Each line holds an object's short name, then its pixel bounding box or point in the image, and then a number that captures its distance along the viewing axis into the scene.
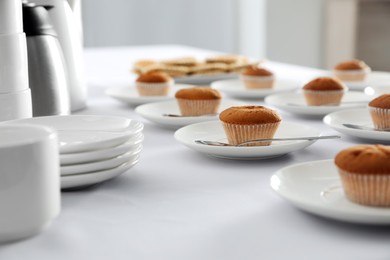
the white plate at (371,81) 1.62
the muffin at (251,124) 1.05
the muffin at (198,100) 1.26
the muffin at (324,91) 1.36
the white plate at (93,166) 0.89
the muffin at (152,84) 1.49
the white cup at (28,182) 0.75
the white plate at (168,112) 1.23
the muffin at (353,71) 1.67
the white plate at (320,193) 0.79
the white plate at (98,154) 0.89
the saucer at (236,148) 1.02
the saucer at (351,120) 1.11
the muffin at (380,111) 1.13
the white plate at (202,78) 1.75
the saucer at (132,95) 1.45
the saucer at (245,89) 1.53
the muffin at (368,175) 0.81
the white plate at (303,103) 1.31
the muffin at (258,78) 1.57
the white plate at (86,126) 0.99
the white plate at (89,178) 0.90
